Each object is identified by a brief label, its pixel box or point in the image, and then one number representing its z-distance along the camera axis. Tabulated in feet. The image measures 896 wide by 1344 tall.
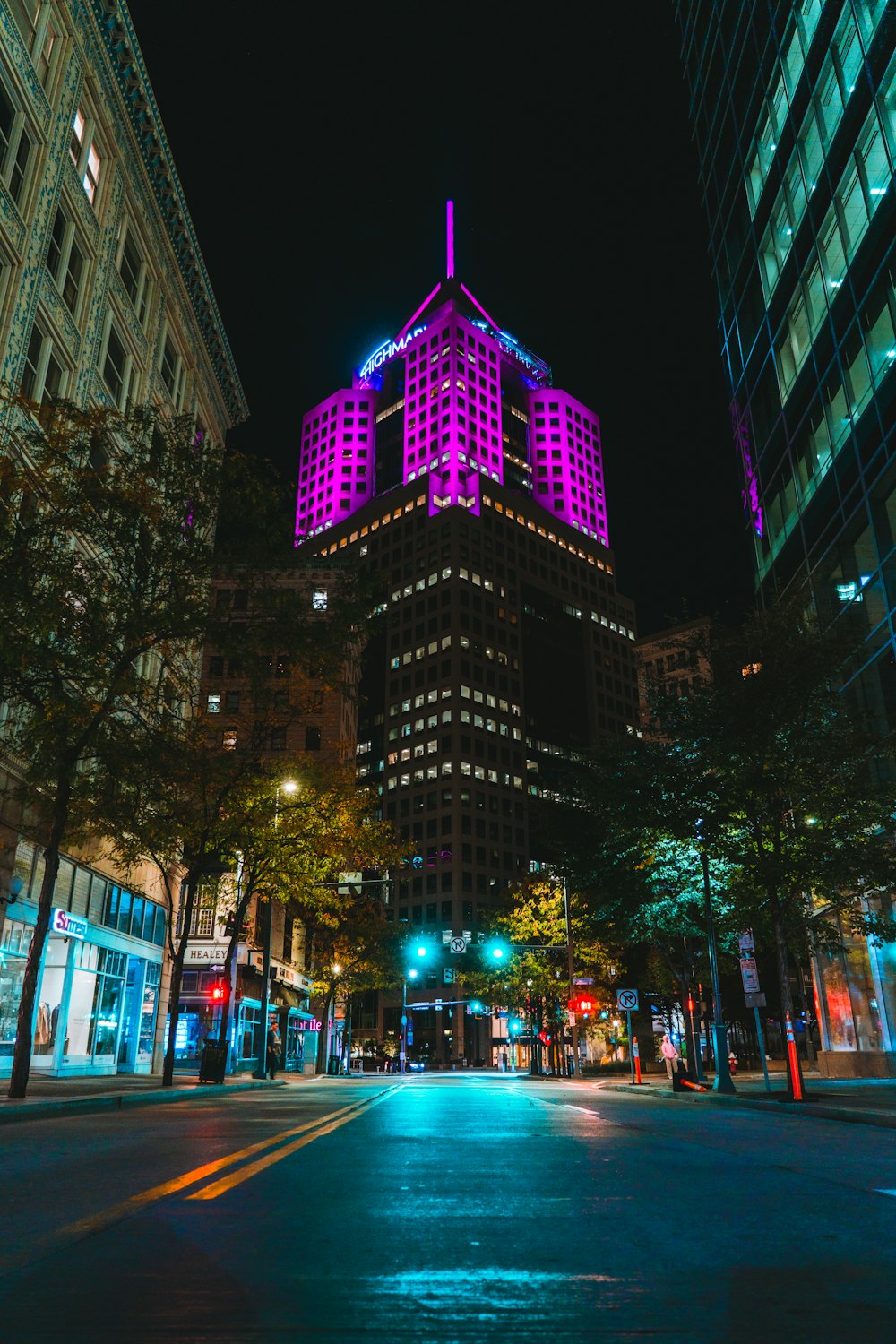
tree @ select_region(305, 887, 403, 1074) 196.24
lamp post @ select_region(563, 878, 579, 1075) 168.18
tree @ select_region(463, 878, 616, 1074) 189.37
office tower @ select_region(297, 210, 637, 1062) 422.82
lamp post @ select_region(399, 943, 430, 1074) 168.55
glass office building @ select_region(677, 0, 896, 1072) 93.25
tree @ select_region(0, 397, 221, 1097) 64.44
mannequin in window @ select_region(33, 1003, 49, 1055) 100.07
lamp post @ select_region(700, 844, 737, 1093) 86.12
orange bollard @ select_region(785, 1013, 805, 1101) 68.49
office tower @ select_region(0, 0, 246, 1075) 91.25
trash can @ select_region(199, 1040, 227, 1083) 100.48
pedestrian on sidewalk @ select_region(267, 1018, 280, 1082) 135.16
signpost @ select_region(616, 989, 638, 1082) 116.00
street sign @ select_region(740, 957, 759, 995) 76.48
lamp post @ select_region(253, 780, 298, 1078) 128.98
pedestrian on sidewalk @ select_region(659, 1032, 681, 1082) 99.90
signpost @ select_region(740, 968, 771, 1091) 76.38
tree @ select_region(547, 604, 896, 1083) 77.05
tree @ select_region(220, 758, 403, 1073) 104.63
